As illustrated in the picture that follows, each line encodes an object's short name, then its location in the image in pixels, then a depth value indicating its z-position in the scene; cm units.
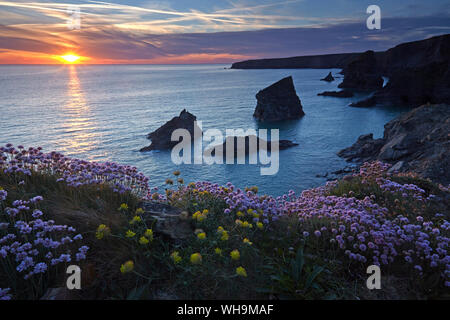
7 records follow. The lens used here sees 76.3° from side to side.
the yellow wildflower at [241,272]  343
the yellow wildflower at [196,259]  344
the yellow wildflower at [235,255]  362
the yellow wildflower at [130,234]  405
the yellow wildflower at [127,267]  346
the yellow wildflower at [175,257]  365
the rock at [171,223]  445
